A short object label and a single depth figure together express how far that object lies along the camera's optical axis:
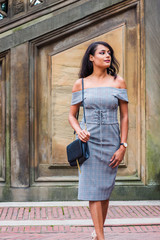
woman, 4.03
